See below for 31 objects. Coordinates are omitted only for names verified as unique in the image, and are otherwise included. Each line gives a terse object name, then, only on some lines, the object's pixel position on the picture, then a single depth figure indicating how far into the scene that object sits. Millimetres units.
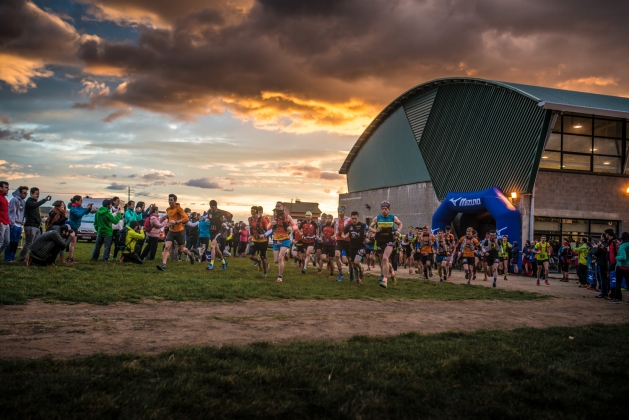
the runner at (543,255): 19000
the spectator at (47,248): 12531
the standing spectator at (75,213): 15078
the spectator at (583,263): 17859
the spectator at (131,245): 15844
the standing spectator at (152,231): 17231
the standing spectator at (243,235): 27047
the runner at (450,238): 21859
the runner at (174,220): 14508
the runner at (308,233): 16875
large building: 25391
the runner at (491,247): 18558
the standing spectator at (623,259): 12102
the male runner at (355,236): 14911
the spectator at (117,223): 16719
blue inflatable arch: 23922
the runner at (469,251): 17156
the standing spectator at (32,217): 13547
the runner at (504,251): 20875
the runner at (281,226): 14227
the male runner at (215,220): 17047
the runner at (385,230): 13753
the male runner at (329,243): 16422
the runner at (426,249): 17469
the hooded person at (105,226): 15586
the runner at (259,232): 14070
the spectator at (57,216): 13031
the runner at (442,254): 17766
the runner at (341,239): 15617
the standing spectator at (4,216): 12531
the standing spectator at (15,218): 13773
